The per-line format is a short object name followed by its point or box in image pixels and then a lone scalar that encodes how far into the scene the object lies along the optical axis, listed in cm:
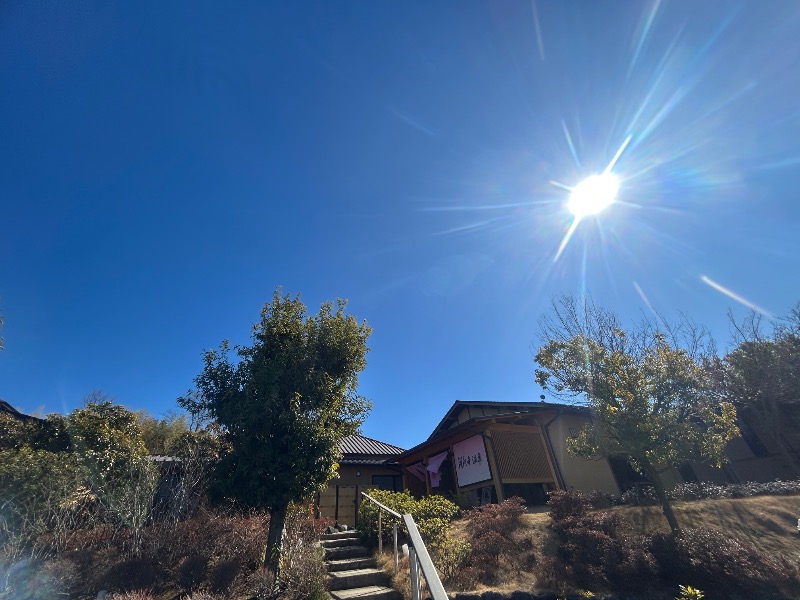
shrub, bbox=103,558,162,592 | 657
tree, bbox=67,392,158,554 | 827
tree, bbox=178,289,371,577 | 814
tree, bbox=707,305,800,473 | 1621
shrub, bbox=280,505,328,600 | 623
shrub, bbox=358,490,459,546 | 811
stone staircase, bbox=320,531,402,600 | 621
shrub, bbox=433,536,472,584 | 688
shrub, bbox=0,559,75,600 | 618
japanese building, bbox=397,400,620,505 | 1383
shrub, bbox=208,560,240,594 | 650
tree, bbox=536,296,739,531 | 862
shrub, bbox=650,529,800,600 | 606
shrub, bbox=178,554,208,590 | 666
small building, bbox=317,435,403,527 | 1591
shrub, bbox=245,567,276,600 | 621
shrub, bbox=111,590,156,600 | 564
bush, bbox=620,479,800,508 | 988
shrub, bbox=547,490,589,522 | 852
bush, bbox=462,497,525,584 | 707
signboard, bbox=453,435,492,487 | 1413
